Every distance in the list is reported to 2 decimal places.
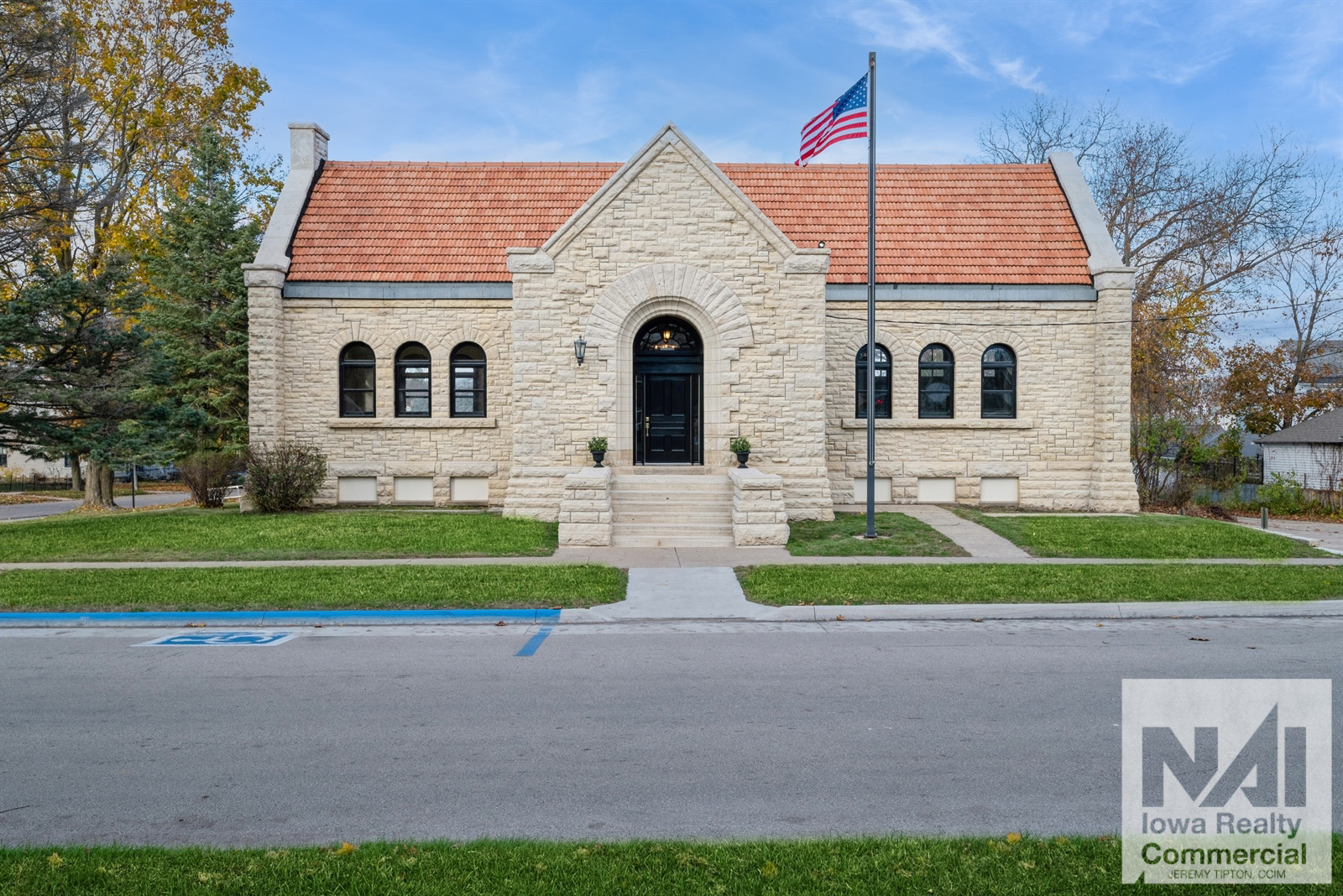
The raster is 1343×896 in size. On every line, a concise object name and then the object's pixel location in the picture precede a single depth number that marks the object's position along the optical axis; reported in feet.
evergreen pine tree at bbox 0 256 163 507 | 50.72
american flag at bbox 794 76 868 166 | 50.72
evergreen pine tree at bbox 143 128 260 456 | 72.95
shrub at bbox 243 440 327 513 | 61.05
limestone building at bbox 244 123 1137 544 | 57.41
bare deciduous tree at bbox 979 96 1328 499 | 99.81
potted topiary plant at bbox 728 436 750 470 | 55.52
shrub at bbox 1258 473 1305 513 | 87.30
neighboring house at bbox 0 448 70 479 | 146.30
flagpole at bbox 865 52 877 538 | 49.52
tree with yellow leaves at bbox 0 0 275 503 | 62.03
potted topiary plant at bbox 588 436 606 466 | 55.01
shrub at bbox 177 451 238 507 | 70.38
